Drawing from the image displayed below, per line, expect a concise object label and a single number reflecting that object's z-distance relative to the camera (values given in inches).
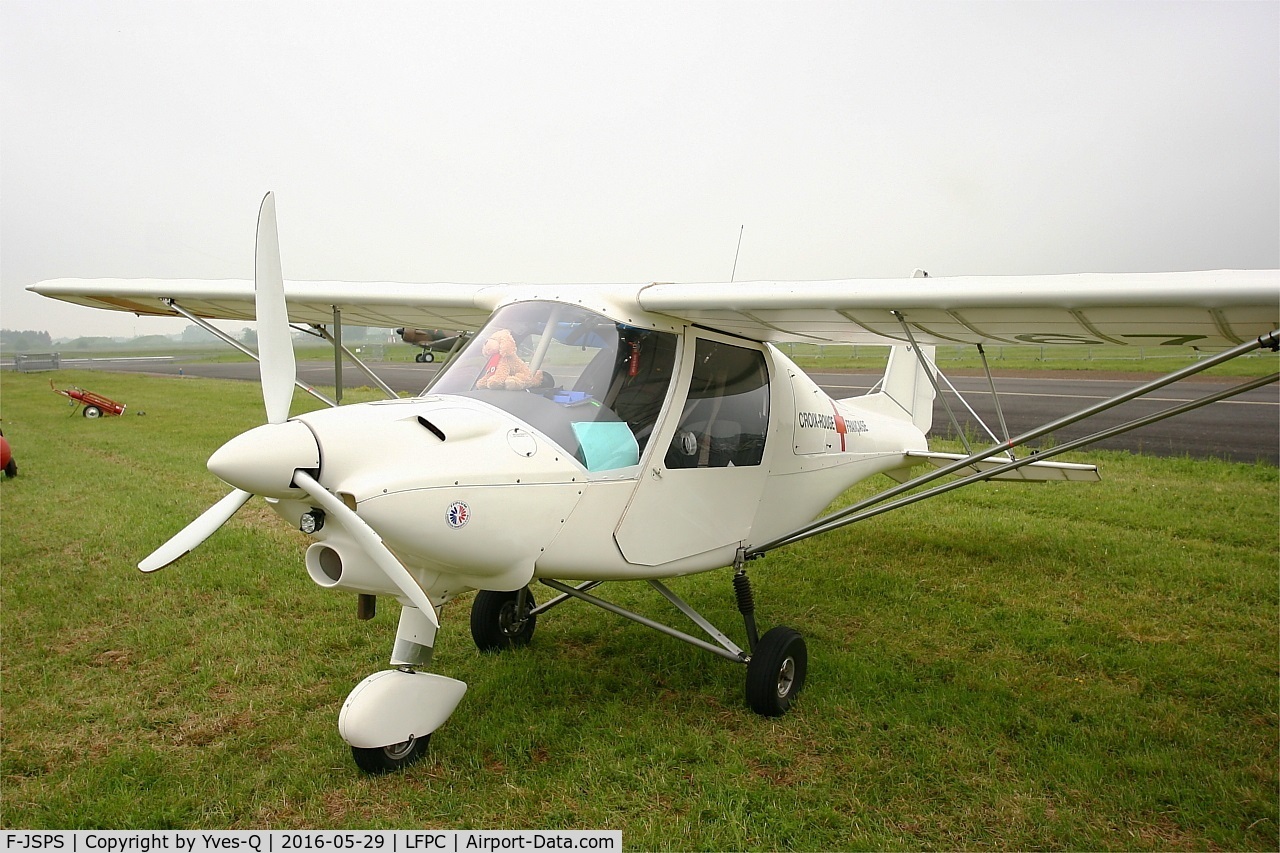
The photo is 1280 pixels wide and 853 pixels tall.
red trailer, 738.8
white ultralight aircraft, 117.9
